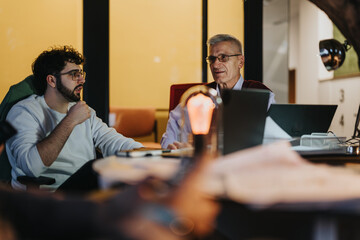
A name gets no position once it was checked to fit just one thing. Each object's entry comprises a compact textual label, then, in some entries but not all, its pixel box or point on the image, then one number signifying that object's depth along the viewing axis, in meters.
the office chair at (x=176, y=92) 2.83
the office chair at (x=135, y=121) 4.56
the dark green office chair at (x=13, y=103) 1.67
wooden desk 0.59
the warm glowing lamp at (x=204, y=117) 0.98
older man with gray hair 2.67
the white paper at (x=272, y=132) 1.28
